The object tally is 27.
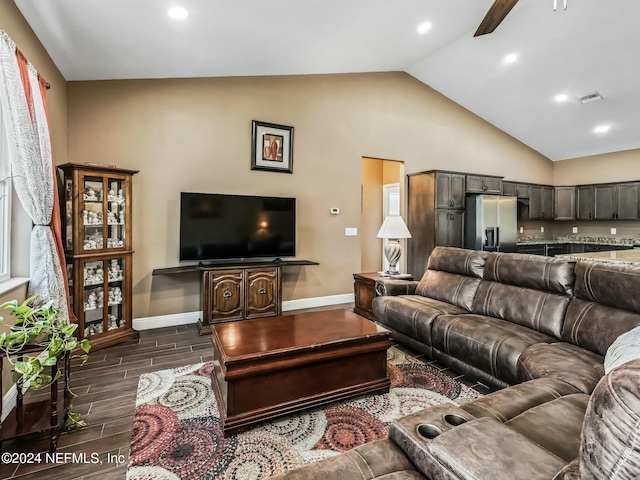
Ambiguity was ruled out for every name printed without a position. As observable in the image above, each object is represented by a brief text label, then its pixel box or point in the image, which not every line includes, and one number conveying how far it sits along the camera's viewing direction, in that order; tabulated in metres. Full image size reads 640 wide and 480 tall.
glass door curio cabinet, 3.13
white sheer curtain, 2.20
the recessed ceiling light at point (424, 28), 4.00
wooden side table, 4.06
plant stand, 1.75
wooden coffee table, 1.96
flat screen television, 3.96
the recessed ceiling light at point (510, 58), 4.76
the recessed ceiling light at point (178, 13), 2.70
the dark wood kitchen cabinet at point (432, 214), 5.53
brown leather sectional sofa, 0.64
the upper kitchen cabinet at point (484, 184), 5.93
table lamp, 4.13
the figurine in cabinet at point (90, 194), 3.23
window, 2.41
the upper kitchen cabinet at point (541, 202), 7.23
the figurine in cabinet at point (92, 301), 3.27
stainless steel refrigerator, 5.73
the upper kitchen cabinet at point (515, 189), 6.82
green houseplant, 1.66
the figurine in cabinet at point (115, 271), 3.44
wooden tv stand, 3.82
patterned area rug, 1.71
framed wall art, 4.50
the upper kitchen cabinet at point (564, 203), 7.33
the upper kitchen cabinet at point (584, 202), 7.03
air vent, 5.17
